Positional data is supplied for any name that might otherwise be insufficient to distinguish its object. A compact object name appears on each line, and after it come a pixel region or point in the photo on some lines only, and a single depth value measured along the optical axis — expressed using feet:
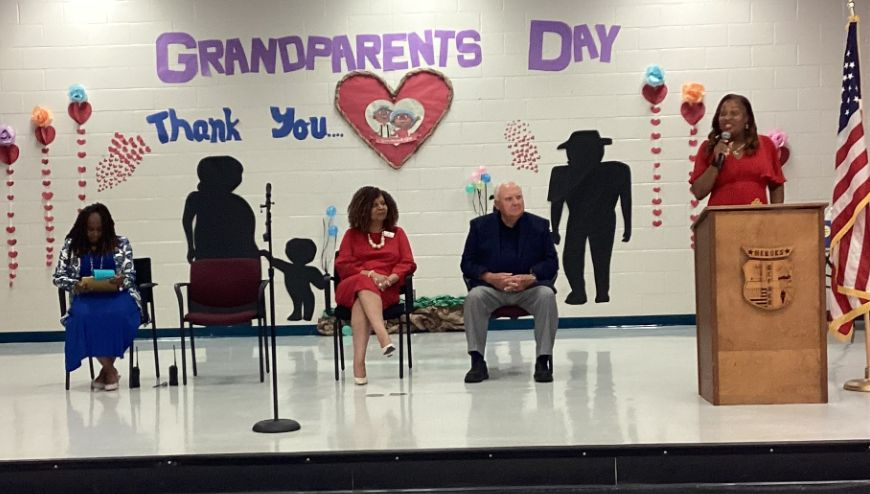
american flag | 15.16
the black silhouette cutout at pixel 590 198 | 25.03
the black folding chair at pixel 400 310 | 17.42
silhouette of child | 25.36
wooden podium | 13.33
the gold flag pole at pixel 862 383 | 14.65
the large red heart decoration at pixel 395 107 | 25.08
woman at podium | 14.51
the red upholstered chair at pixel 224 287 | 19.56
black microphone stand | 12.86
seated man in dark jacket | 16.92
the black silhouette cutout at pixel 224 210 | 25.32
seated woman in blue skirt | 17.22
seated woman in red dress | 17.01
